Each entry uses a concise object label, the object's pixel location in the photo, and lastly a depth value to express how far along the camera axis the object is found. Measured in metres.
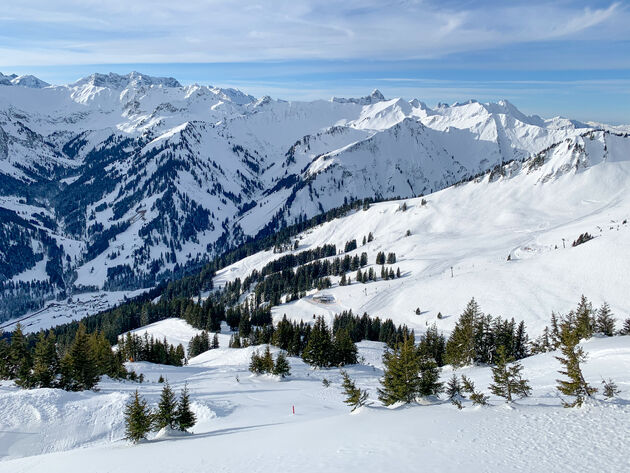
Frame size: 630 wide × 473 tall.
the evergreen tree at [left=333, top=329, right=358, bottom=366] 75.69
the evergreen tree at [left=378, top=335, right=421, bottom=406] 32.12
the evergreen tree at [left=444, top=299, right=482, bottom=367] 66.69
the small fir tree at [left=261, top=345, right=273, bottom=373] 64.19
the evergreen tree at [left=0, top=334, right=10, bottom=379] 56.55
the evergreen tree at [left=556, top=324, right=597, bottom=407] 24.39
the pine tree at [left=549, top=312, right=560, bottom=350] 74.44
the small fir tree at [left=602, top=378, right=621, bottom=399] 24.08
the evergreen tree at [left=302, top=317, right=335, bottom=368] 73.31
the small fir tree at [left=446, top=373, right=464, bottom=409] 31.25
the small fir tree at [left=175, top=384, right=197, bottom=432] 32.50
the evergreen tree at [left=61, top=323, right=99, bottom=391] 53.03
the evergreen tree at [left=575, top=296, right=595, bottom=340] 61.14
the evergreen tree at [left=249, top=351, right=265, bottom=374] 65.81
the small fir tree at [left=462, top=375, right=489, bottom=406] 26.64
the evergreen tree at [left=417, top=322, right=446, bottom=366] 80.72
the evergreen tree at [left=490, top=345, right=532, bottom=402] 27.94
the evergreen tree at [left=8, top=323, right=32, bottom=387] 55.59
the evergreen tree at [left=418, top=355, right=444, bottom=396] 32.84
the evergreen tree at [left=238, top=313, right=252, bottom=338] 118.93
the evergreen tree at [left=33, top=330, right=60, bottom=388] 51.66
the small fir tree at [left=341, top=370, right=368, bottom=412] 31.52
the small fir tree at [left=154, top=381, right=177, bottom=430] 31.77
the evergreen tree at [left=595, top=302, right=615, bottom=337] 72.25
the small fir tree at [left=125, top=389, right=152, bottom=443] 29.91
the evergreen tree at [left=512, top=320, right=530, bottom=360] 79.75
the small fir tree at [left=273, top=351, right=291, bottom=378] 63.69
